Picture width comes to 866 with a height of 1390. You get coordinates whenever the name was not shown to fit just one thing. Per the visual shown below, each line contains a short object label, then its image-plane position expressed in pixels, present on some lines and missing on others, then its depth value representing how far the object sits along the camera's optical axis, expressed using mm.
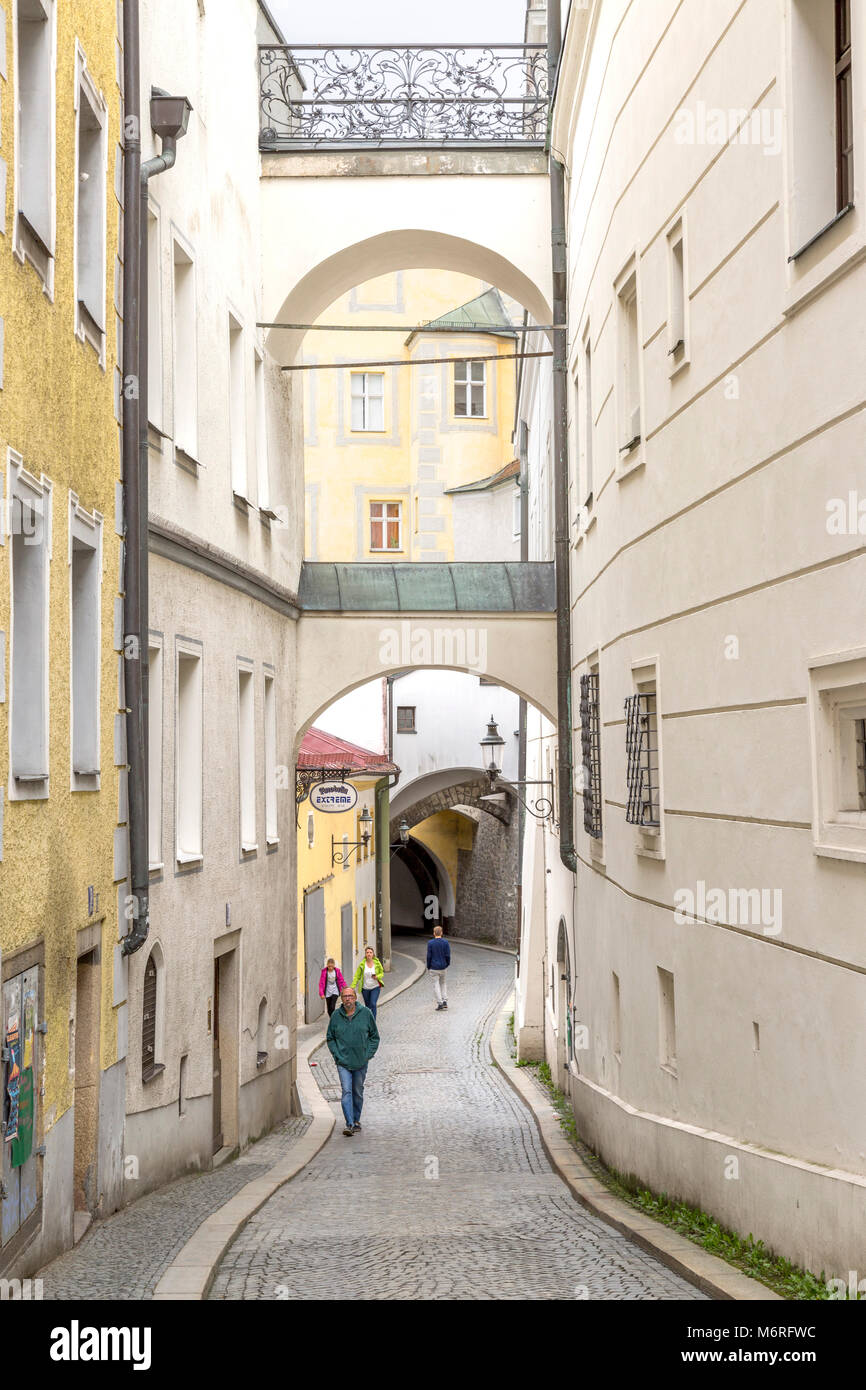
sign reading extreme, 21859
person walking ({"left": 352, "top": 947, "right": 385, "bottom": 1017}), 23859
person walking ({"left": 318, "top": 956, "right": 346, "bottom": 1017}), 20811
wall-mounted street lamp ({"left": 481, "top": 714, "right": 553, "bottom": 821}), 22125
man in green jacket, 16172
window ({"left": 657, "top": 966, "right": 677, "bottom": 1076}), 10109
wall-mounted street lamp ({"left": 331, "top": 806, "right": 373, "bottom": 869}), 32344
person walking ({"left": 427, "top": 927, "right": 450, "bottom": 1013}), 32281
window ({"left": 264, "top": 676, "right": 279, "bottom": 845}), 17344
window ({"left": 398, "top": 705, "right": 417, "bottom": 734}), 41188
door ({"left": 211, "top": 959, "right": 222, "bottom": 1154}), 14773
